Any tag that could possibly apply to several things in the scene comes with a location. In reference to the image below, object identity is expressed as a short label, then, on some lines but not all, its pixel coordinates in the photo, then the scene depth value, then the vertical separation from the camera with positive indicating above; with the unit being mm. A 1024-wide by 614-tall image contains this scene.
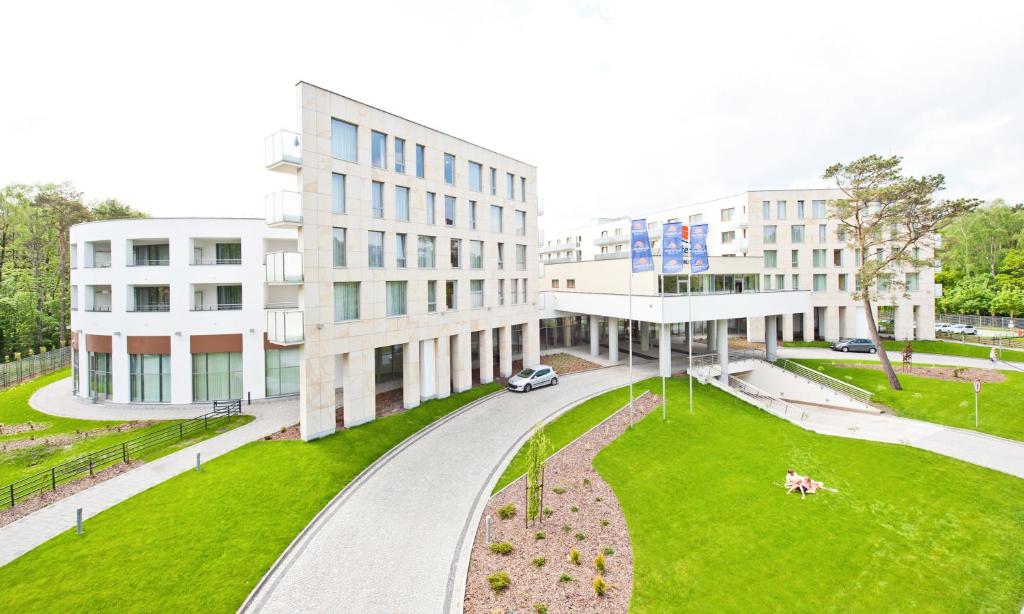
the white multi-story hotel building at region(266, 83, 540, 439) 20625 +2986
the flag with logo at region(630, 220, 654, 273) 24438 +2986
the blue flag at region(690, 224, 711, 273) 24438 +2888
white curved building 28938 -619
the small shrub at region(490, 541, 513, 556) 12875 -7188
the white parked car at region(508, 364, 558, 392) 29156 -5117
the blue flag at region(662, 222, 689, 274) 23656 +2932
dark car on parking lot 44844 -4623
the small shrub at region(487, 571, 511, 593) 11312 -7207
